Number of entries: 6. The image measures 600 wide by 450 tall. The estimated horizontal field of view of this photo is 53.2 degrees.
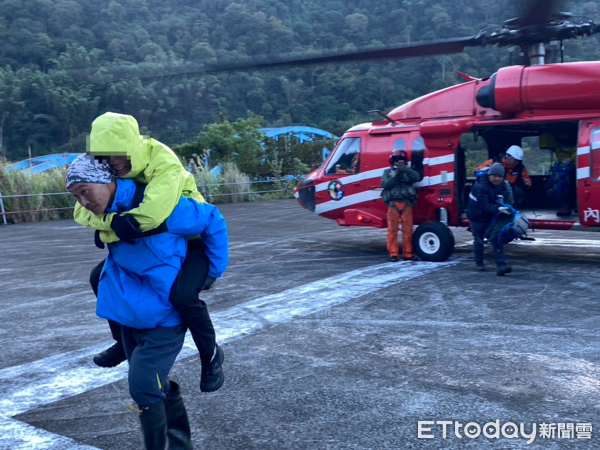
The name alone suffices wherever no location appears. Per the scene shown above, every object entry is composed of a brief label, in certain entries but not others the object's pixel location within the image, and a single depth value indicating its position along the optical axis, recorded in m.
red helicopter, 9.01
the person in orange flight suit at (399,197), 10.00
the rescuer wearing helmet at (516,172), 10.27
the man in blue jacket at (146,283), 3.04
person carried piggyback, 3.02
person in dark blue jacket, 8.69
